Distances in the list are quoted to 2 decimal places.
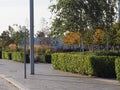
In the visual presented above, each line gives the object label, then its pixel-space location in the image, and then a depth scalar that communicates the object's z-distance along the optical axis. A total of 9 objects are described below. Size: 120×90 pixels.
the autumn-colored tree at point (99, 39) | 47.58
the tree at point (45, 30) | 65.84
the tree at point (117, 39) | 43.19
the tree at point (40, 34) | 68.50
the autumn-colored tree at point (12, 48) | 57.54
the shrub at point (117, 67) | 15.75
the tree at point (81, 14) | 25.05
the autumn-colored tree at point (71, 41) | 56.72
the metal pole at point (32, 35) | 22.19
